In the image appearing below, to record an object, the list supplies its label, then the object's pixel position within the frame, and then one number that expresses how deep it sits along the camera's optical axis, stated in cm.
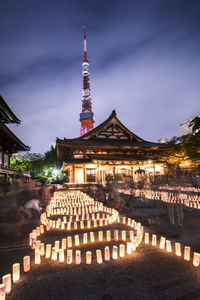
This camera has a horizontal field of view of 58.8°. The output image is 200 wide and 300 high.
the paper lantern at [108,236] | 430
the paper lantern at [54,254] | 334
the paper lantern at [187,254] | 329
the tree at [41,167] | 4200
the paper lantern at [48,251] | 347
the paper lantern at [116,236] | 434
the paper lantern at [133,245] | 377
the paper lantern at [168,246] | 366
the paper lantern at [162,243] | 380
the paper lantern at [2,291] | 215
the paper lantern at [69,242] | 393
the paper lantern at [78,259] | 318
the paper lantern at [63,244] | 374
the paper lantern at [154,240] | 400
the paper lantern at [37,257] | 322
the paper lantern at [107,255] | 328
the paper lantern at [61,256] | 329
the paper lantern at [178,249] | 348
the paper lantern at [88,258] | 320
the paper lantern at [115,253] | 338
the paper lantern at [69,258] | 320
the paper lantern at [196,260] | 309
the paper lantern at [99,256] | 320
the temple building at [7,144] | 1714
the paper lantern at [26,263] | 297
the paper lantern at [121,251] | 349
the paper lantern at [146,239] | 414
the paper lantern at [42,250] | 355
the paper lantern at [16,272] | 270
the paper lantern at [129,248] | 358
